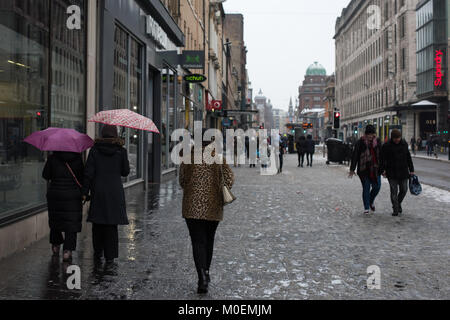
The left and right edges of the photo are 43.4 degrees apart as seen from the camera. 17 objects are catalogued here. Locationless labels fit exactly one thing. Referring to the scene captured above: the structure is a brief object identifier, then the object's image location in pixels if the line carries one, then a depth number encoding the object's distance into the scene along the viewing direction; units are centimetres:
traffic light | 3381
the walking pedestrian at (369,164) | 1110
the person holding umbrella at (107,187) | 661
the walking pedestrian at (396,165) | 1092
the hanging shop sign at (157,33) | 1613
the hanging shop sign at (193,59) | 1969
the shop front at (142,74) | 1200
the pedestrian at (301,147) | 3031
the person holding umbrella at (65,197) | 663
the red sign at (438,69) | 5375
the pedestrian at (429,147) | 4697
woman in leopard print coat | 549
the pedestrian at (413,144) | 5319
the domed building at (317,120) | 16088
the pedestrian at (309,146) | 3064
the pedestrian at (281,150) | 2480
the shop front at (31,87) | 727
